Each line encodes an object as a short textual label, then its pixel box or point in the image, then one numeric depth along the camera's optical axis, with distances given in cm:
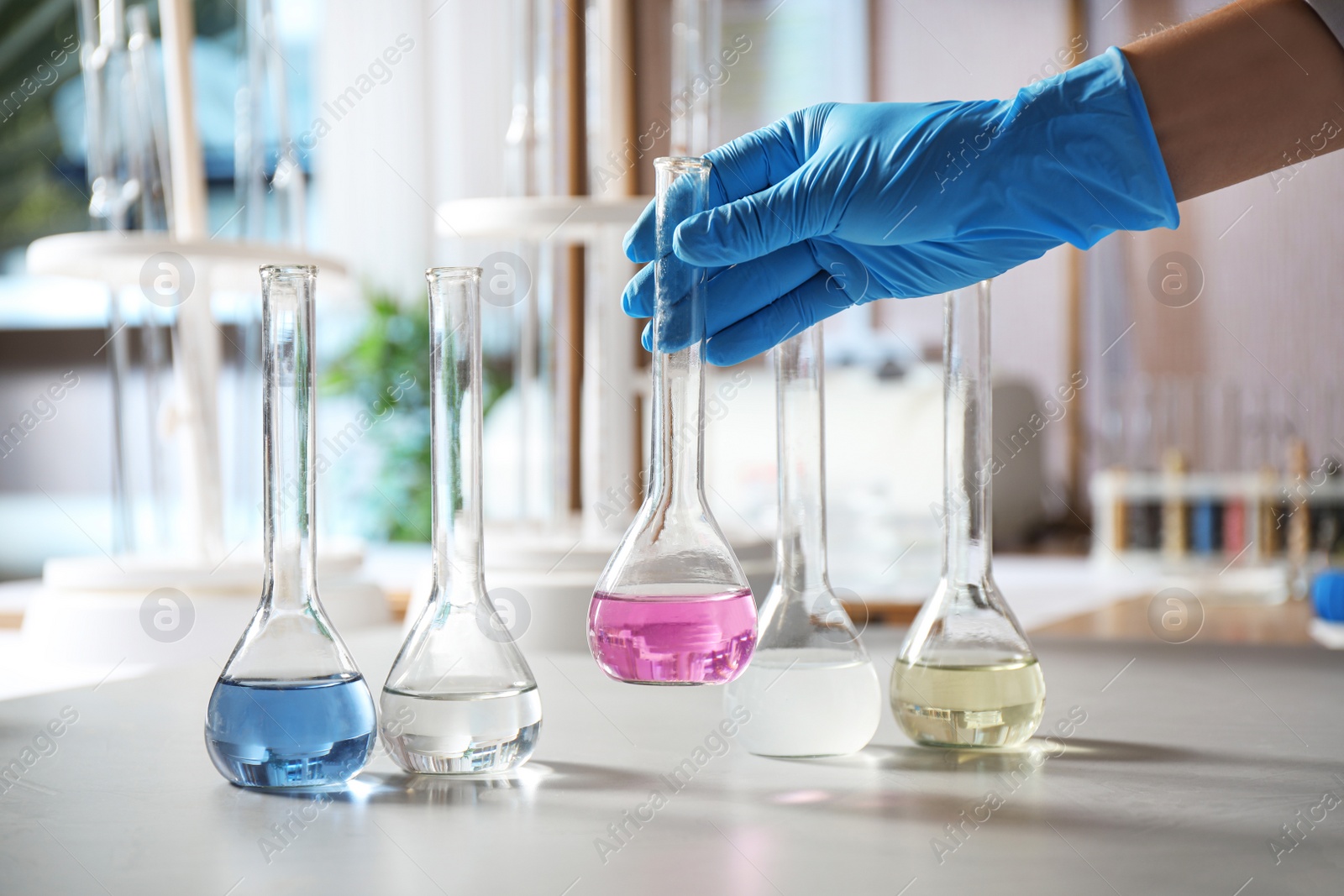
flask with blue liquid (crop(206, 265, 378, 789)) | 59
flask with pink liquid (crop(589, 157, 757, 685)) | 58
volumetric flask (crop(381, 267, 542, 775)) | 61
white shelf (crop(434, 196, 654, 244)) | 124
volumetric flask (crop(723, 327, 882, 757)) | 66
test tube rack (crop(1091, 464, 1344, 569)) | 220
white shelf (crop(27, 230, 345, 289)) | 124
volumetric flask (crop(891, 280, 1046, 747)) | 68
